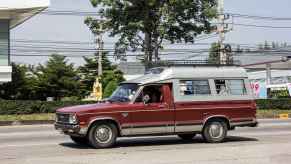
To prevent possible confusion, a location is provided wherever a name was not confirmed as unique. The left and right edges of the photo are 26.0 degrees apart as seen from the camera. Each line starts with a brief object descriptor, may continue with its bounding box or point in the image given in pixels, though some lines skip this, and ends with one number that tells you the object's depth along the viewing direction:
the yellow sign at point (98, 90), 47.38
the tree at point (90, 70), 70.36
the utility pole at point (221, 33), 46.72
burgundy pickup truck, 15.47
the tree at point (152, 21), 35.97
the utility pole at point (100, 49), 65.88
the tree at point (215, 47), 48.92
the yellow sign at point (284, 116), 35.06
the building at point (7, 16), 40.94
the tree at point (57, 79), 59.44
